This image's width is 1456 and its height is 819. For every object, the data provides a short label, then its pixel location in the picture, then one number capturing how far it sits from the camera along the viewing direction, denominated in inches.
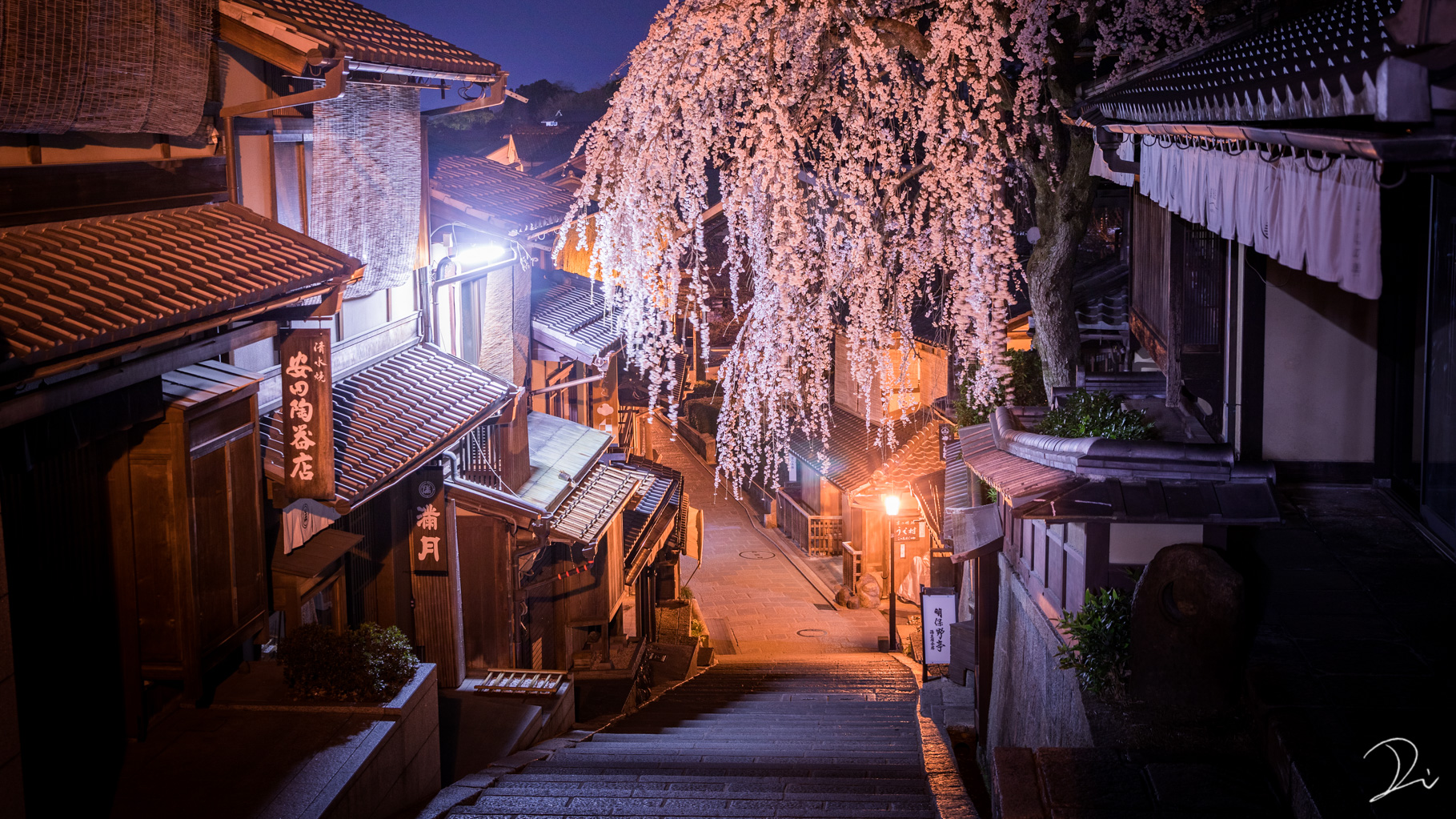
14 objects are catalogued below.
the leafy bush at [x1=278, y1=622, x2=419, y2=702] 374.9
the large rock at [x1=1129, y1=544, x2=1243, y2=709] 241.0
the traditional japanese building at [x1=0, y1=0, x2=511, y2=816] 273.3
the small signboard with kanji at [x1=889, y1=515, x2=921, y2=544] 1032.8
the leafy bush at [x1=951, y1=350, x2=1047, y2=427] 571.8
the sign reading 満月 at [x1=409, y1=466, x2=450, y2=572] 557.0
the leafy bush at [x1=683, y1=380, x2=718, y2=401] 1834.4
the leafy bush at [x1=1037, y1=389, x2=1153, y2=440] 356.5
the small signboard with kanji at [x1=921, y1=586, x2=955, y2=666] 756.0
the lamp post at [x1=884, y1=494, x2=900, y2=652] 996.1
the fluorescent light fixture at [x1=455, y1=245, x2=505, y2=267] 693.3
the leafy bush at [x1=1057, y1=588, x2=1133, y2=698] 272.4
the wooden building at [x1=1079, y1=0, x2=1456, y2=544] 157.1
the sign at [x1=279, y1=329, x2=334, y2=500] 379.9
